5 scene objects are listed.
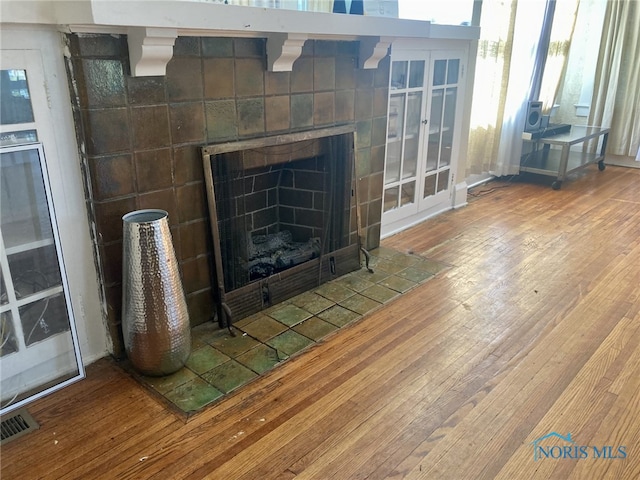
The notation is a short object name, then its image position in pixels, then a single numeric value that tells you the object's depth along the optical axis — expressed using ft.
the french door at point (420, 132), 11.07
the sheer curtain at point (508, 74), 14.55
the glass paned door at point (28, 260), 5.59
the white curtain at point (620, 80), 17.42
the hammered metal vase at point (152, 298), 6.12
